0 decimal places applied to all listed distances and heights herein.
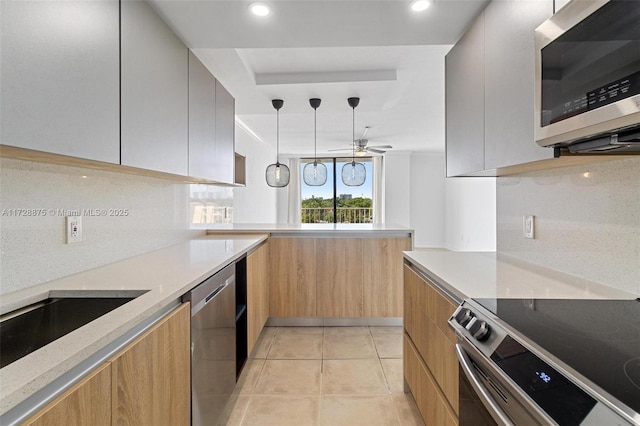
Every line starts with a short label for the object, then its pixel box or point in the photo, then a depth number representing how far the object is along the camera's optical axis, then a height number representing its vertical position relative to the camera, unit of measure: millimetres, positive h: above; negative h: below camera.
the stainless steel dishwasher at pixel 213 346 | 1328 -640
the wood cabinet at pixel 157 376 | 854 -509
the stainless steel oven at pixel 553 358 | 565 -318
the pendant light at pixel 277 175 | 3537 +440
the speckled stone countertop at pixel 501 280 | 1136 -279
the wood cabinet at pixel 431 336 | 1217 -568
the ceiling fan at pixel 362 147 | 5666 +1257
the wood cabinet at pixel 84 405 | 622 -413
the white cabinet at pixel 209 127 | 1975 +634
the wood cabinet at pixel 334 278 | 2924 -598
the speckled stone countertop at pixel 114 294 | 614 -279
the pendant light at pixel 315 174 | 3705 +476
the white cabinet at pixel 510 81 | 1180 +553
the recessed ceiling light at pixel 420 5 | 1532 +1036
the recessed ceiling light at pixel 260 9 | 1570 +1046
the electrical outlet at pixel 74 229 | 1335 -61
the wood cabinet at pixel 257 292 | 2259 -622
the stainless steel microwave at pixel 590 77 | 762 +379
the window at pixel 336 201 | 8039 +339
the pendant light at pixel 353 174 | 3836 +494
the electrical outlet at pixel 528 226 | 1604 -67
